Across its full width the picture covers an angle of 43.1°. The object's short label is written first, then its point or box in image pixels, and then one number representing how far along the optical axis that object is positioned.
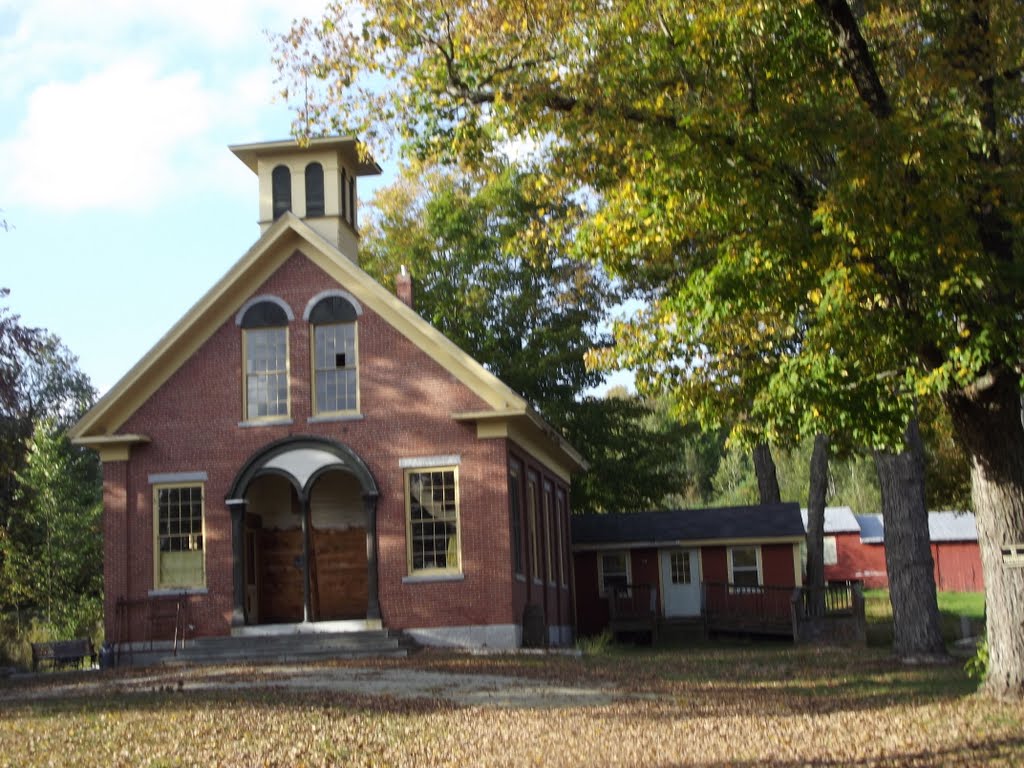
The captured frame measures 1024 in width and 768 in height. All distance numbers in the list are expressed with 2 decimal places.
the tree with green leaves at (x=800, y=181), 12.90
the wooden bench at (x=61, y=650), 26.98
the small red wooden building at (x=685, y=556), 35.78
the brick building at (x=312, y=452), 25.28
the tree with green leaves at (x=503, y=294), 38.09
